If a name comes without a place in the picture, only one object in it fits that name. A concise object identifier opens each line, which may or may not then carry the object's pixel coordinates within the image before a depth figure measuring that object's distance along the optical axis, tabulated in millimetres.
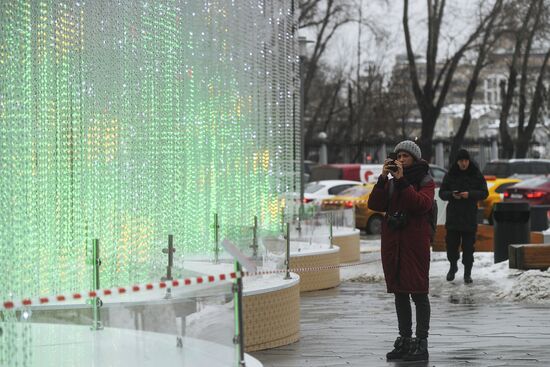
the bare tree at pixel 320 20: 43312
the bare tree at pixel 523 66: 39281
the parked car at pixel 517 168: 38969
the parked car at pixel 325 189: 28062
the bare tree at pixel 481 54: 37969
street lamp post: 20452
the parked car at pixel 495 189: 26869
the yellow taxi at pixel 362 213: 25250
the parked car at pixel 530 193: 27047
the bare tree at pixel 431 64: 38812
